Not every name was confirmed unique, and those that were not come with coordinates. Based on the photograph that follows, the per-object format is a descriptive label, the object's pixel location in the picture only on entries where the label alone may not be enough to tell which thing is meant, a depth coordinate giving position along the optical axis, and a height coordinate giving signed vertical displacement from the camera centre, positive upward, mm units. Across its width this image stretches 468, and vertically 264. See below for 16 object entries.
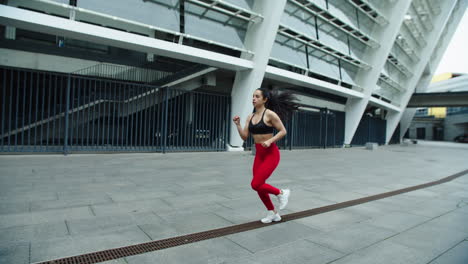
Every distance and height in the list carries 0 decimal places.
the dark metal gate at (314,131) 18750 +337
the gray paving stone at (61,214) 3904 -1127
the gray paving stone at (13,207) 4148 -1109
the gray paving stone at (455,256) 3029 -1157
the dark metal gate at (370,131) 27520 +593
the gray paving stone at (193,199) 4977 -1128
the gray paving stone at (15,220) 3660 -1126
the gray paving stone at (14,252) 2721 -1145
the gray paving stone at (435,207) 4887 -1135
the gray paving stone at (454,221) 4195 -1143
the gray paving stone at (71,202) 4445 -1110
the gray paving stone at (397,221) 4143 -1147
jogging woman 3869 -122
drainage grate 2828 -1158
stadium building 11359 +3922
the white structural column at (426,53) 31123 +8896
